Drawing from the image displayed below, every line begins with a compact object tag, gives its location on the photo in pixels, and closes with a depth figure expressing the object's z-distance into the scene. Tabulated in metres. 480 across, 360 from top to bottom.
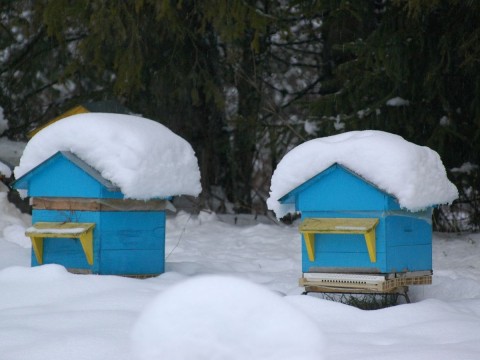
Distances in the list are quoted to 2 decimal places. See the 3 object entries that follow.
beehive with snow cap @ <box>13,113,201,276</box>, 12.03
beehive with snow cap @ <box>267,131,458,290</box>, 10.34
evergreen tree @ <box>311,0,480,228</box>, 16.73
